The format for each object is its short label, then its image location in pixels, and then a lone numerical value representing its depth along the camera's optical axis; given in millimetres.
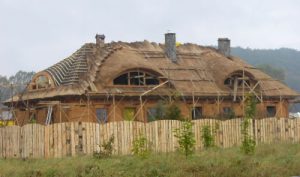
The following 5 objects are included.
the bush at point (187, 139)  19281
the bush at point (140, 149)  19922
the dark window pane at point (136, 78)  35497
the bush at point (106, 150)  22009
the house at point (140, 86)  33125
